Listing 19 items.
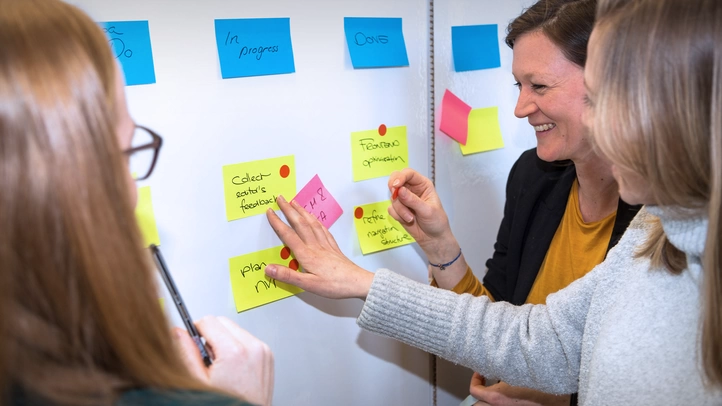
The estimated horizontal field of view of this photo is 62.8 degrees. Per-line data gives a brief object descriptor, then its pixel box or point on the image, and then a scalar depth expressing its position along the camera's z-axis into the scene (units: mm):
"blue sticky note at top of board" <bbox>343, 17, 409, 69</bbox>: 1052
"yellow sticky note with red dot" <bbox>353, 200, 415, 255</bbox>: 1138
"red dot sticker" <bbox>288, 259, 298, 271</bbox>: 1030
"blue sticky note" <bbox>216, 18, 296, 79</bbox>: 893
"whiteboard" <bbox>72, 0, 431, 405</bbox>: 854
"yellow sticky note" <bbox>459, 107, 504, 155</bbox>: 1338
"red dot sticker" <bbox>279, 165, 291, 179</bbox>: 990
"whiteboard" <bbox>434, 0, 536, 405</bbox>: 1253
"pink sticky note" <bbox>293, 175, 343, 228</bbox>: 1028
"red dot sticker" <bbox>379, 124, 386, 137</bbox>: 1134
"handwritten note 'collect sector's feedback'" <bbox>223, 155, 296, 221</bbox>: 934
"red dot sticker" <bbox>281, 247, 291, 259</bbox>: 1016
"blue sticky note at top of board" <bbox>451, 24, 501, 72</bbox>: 1271
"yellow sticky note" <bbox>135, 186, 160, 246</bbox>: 840
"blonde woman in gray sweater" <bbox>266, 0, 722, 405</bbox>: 626
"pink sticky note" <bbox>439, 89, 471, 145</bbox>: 1263
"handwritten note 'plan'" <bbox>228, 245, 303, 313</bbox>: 962
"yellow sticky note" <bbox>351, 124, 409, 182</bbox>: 1102
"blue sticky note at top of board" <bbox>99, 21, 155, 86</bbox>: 788
